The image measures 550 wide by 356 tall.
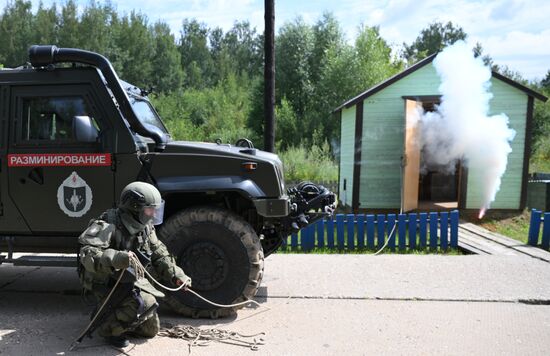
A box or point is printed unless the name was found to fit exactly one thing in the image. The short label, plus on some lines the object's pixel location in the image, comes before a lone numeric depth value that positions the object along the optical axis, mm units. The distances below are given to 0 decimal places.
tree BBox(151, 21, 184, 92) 49875
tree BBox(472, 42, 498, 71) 61100
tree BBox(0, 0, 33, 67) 37969
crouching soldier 3518
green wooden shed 11289
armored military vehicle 4379
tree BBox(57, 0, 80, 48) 40812
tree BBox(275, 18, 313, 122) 31656
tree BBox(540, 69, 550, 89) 75131
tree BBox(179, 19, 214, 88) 58156
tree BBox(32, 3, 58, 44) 40062
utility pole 7523
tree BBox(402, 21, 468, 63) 76125
